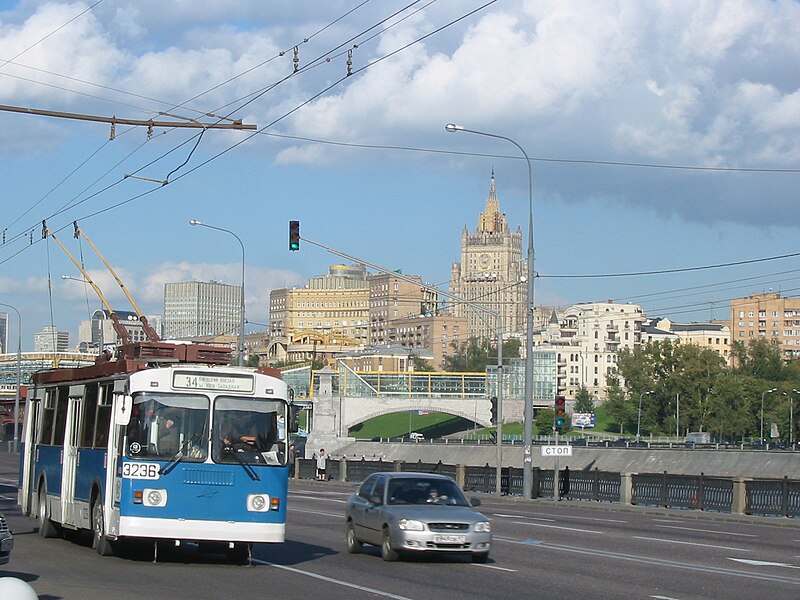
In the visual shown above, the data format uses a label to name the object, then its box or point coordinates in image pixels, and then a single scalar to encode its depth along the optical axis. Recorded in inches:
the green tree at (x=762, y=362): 6565.0
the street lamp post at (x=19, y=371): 3435.0
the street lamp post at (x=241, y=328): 2137.1
